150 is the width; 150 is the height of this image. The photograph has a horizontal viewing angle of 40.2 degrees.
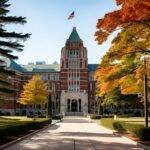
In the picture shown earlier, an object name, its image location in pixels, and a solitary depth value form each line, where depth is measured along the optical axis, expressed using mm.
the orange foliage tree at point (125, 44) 9295
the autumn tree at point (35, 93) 37993
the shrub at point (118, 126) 17503
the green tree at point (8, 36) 15528
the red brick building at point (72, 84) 59261
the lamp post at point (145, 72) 12850
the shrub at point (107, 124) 22094
